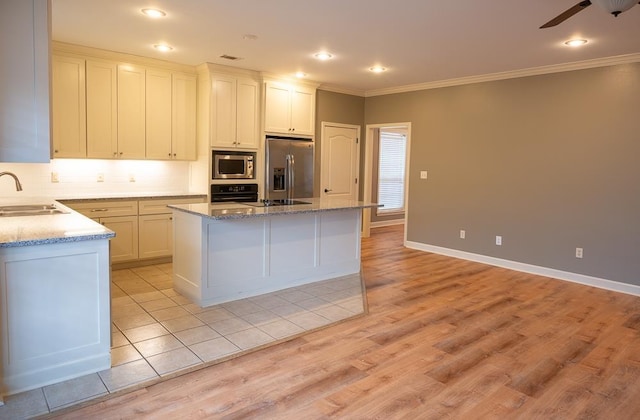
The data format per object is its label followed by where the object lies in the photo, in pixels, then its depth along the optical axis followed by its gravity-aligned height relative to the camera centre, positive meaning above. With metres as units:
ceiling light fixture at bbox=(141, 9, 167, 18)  3.55 +1.37
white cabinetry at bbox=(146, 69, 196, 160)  5.39 +0.80
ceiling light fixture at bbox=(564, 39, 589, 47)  4.08 +1.38
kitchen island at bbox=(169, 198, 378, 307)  3.84 -0.66
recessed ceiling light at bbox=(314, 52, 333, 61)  4.83 +1.43
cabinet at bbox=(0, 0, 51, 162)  2.50 +0.55
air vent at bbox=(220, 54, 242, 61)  5.03 +1.44
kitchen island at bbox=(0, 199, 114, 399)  2.35 -0.74
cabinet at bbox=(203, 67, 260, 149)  5.55 +0.91
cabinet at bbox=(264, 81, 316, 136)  6.11 +1.04
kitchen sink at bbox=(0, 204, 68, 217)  3.38 -0.29
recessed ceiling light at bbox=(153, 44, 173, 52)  4.64 +1.42
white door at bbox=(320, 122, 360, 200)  7.05 +0.34
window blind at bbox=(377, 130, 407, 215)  9.08 +0.23
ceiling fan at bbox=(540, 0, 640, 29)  2.32 +0.99
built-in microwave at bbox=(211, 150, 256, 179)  5.66 +0.19
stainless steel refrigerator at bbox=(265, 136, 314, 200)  6.15 +0.18
